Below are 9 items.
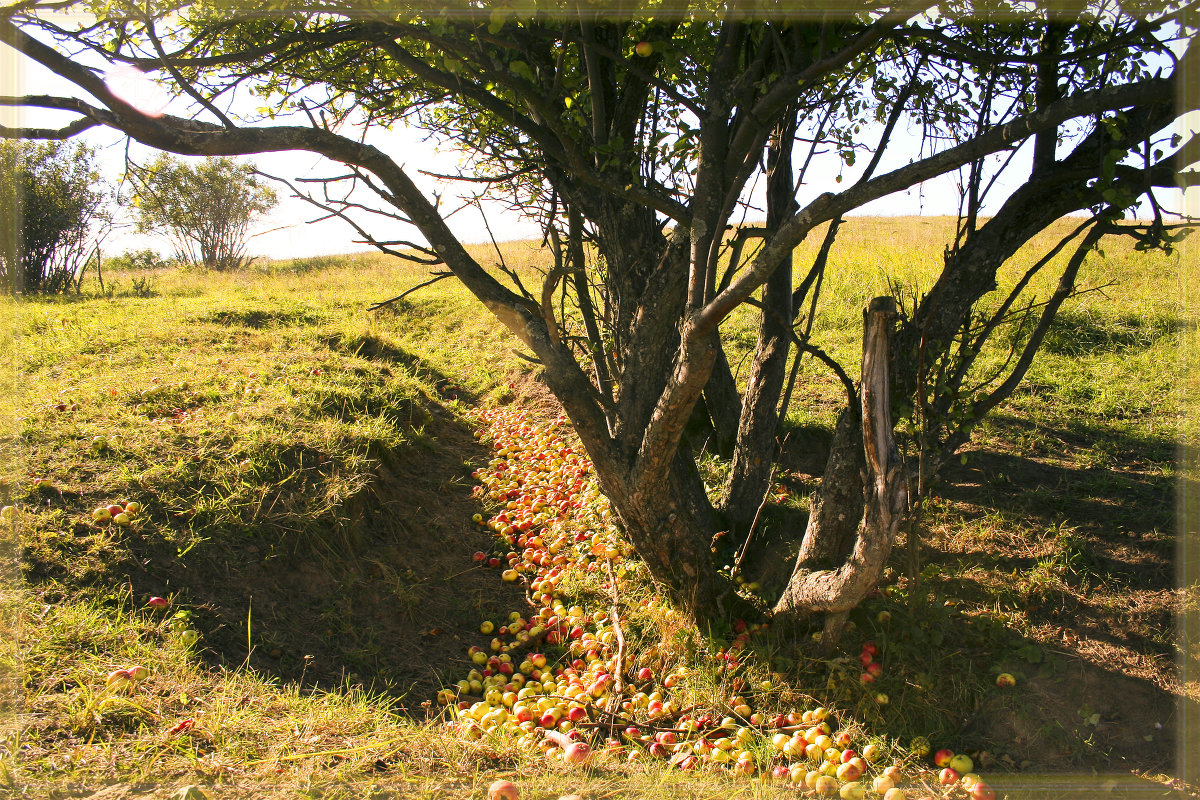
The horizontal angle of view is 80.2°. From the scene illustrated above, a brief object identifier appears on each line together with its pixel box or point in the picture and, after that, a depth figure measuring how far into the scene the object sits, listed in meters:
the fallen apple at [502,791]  2.17
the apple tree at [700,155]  2.62
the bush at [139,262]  17.69
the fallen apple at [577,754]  2.58
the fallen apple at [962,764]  2.68
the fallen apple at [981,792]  2.47
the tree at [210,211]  16.89
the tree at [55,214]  12.86
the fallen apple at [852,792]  2.47
